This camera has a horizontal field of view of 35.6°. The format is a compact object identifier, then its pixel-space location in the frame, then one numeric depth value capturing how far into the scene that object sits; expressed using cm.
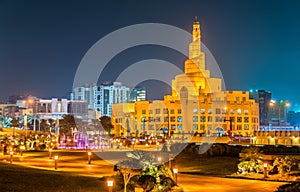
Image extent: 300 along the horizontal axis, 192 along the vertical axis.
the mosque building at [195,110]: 13450
